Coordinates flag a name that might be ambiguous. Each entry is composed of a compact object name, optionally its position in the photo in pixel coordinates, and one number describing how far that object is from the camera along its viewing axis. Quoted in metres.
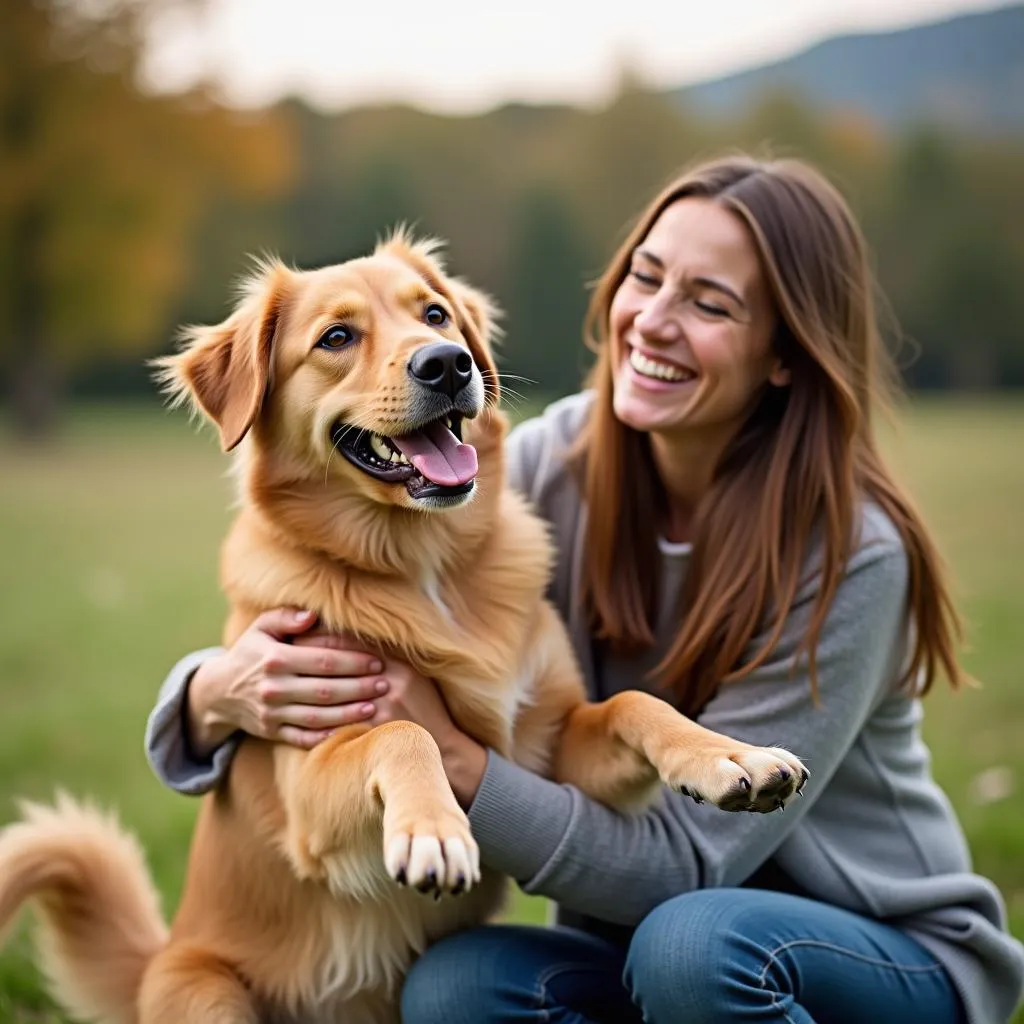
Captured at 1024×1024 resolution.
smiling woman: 2.65
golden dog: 2.71
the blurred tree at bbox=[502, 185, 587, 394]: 28.30
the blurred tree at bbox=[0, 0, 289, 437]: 28.95
